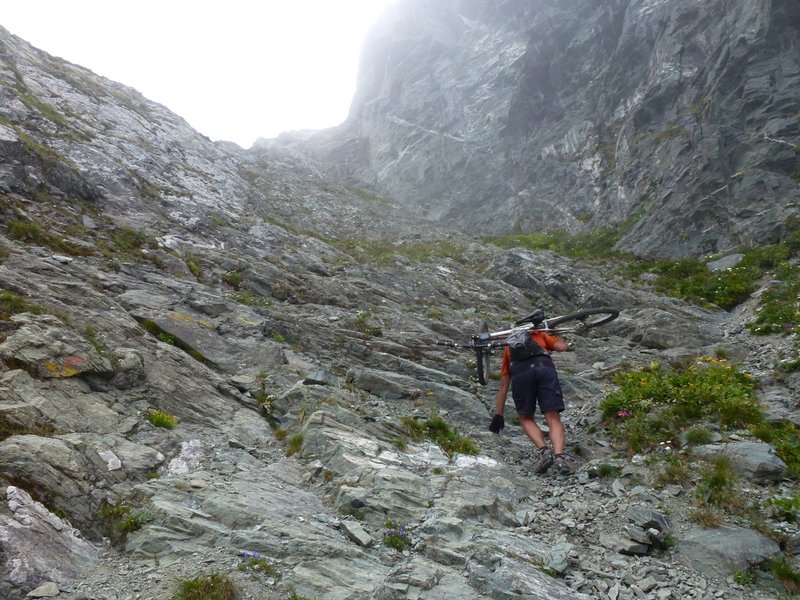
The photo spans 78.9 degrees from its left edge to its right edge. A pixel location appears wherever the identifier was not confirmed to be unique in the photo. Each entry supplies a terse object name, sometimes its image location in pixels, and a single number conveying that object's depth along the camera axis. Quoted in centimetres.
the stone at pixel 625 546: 653
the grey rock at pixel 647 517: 685
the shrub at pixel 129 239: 1750
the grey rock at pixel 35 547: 482
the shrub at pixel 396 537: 650
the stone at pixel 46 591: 472
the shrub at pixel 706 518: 670
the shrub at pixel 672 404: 915
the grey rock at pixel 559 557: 621
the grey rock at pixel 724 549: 611
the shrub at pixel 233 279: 1847
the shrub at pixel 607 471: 858
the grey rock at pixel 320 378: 1168
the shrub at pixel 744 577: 588
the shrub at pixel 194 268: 1802
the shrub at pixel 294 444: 909
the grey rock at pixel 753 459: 746
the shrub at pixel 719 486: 707
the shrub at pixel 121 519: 592
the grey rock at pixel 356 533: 645
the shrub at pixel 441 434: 1011
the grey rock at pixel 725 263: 2377
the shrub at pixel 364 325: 1623
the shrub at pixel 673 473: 778
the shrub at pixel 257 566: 546
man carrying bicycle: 937
